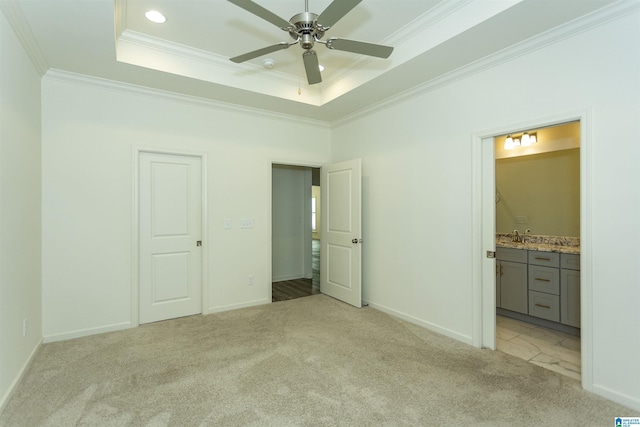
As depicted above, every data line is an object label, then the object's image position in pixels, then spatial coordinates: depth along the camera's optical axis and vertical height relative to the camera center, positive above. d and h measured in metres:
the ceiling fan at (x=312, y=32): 1.78 +1.16
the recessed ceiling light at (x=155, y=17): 2.62 +1.65
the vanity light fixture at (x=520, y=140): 4.01 +0.92
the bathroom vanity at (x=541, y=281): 3.28 -0.78
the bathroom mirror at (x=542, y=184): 3.75 +0.35
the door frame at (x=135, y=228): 3.45 -0.17
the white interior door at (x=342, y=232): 4.11 -0.29
